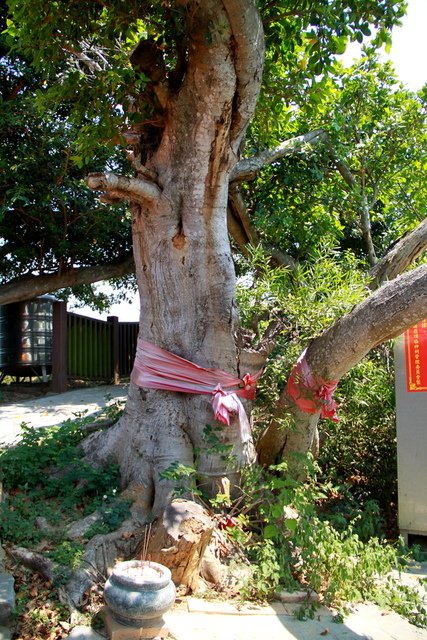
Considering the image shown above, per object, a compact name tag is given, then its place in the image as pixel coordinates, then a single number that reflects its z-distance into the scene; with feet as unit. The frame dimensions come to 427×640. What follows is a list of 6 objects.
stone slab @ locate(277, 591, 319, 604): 13.89
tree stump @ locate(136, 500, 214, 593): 13.32
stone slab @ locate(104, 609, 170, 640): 11.39
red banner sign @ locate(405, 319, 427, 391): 20.48
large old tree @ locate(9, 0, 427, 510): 17.04
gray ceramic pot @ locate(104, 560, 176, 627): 11.21
